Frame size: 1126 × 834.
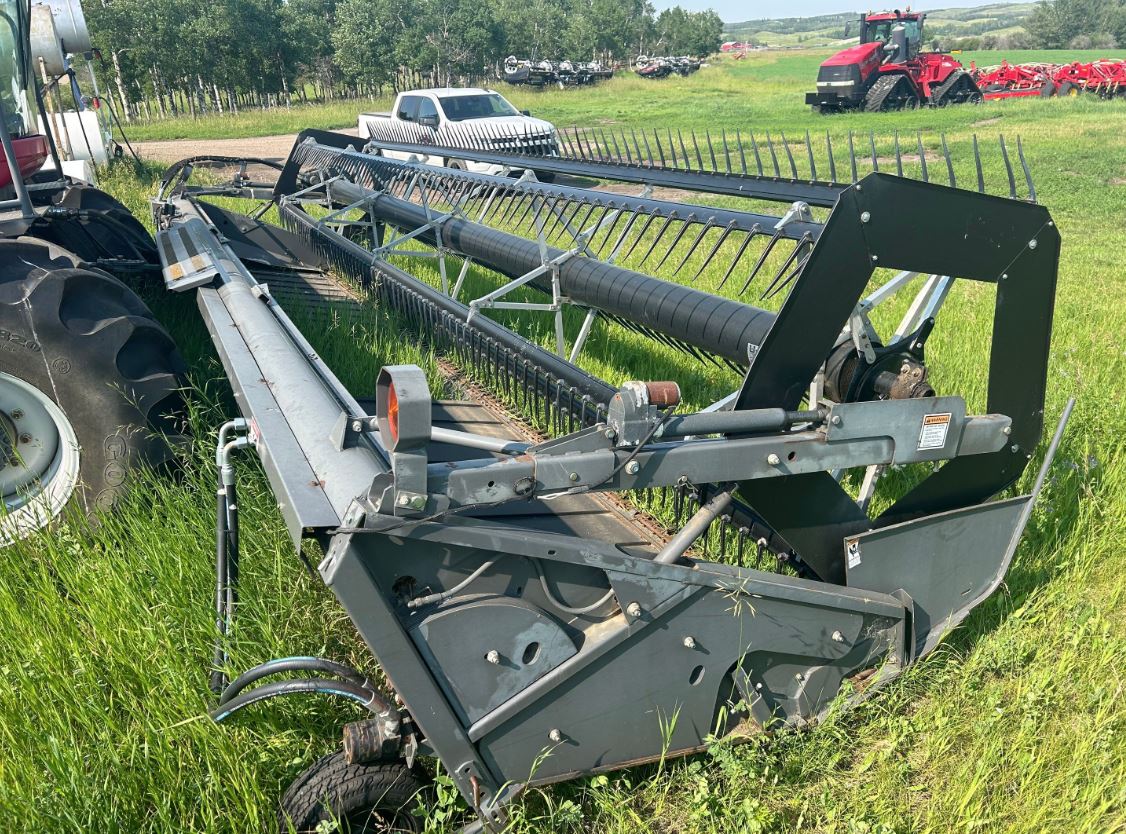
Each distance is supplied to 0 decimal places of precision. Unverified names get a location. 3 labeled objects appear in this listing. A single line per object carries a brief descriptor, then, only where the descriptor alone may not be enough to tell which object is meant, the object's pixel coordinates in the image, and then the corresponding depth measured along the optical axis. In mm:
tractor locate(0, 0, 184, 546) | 2617
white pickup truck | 13188
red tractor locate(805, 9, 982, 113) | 24672
